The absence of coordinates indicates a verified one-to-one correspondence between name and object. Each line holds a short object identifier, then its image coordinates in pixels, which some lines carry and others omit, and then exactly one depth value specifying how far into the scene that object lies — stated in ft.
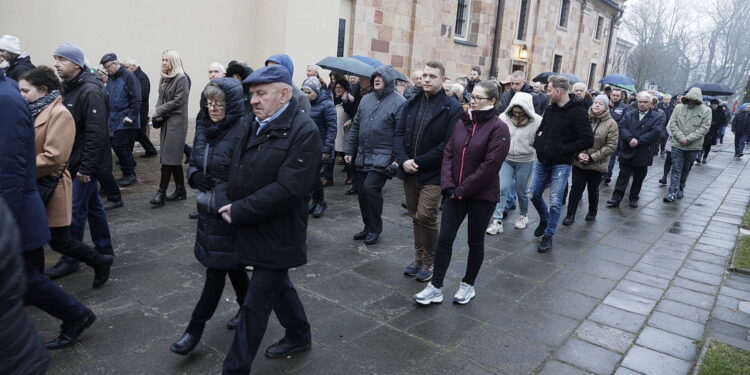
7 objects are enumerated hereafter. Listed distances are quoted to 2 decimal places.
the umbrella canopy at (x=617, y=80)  62.18
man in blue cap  9.35
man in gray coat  18.66
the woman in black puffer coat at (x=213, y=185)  10.35
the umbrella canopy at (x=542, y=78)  47.29
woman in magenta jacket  13.89
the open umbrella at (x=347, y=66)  26.07
